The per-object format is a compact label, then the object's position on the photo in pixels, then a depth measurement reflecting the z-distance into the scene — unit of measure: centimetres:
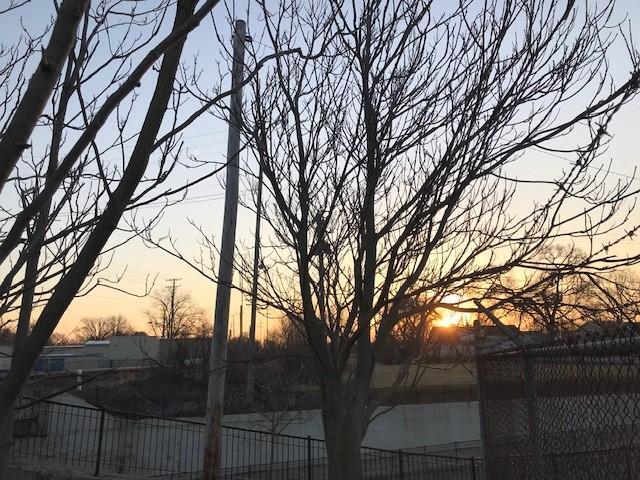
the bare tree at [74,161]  122
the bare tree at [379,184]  389
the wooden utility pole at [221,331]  667
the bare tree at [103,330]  7811
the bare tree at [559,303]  378
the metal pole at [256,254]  500
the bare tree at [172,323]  5834
